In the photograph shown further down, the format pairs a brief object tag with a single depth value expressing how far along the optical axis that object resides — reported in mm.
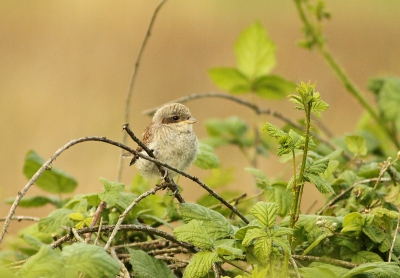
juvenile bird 6543
